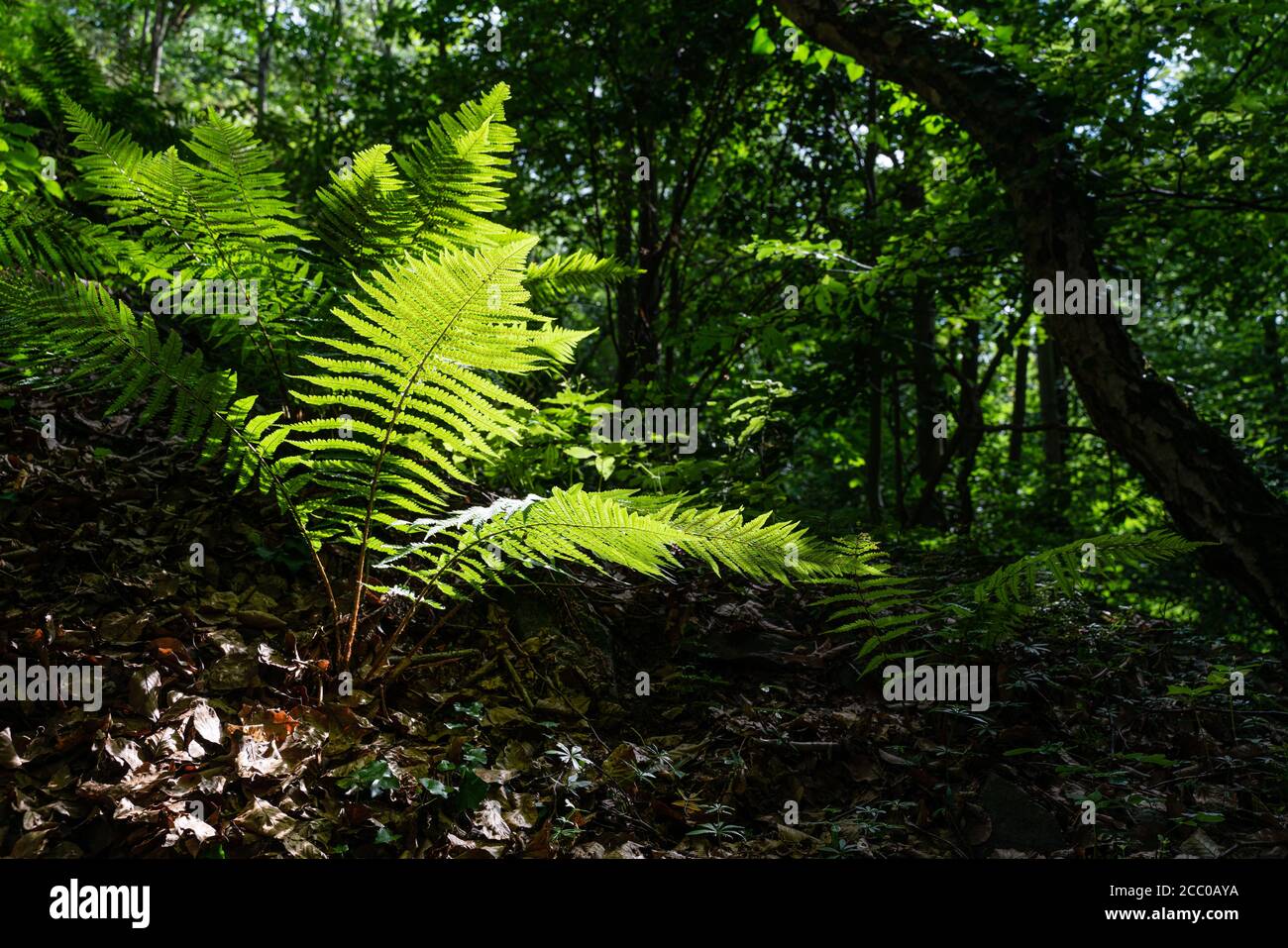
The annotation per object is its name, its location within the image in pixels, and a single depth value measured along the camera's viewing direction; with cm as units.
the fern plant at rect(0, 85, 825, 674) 181
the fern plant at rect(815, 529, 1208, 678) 209
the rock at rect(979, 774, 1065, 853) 180
